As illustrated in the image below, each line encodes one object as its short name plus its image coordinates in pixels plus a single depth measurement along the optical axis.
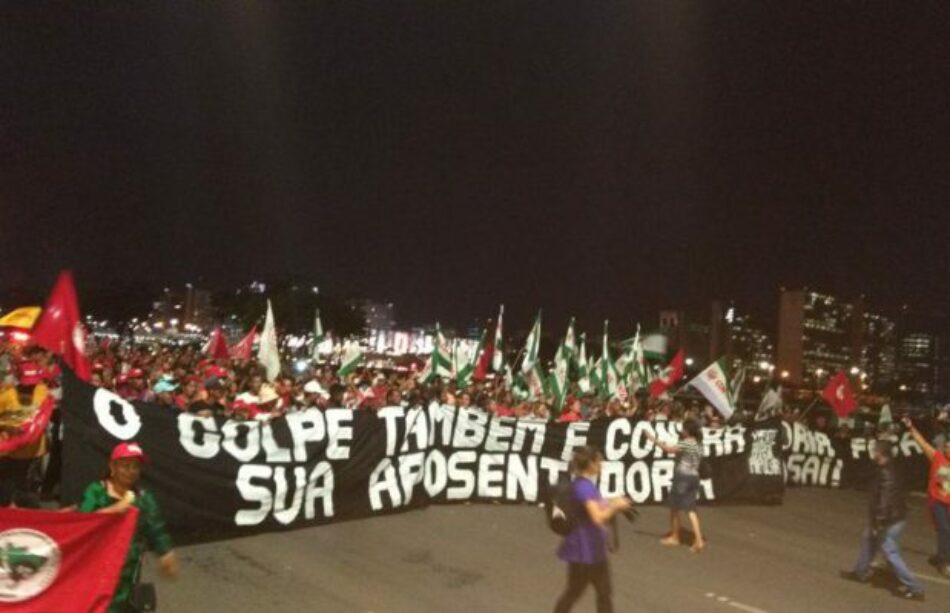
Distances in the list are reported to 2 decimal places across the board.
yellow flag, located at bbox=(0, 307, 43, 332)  18.56
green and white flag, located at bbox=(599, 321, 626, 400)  22.45
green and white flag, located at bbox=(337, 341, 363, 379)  20.20
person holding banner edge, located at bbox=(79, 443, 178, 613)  4.71
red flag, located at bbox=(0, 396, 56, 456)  8.08
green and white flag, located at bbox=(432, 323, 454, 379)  20.81
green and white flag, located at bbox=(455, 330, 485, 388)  20.64
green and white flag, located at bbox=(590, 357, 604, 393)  23.52
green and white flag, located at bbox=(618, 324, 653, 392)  24.70
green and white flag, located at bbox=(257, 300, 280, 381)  16.70
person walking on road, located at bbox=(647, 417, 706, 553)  10.77
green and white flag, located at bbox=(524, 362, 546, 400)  20.52
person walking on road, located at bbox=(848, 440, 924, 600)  8.83
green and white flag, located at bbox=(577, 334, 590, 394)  24.07
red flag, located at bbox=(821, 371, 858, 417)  20.52
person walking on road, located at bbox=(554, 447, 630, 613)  6.11
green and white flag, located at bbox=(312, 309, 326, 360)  24.02
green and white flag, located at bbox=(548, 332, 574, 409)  19.86
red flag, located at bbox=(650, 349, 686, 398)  22.59
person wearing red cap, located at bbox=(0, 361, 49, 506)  8.16
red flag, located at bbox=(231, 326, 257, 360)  23.23
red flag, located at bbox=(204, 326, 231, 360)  21.03
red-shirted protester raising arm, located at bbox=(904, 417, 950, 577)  10.24
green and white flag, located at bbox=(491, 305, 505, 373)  23.88
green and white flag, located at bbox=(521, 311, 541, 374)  21.67
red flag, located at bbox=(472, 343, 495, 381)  24.17
